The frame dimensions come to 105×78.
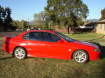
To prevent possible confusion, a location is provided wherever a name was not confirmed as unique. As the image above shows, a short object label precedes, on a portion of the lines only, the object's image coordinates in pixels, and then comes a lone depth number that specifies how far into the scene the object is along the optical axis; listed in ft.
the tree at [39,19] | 126.16
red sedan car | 14.21
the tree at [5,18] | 122.29
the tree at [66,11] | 77.70
